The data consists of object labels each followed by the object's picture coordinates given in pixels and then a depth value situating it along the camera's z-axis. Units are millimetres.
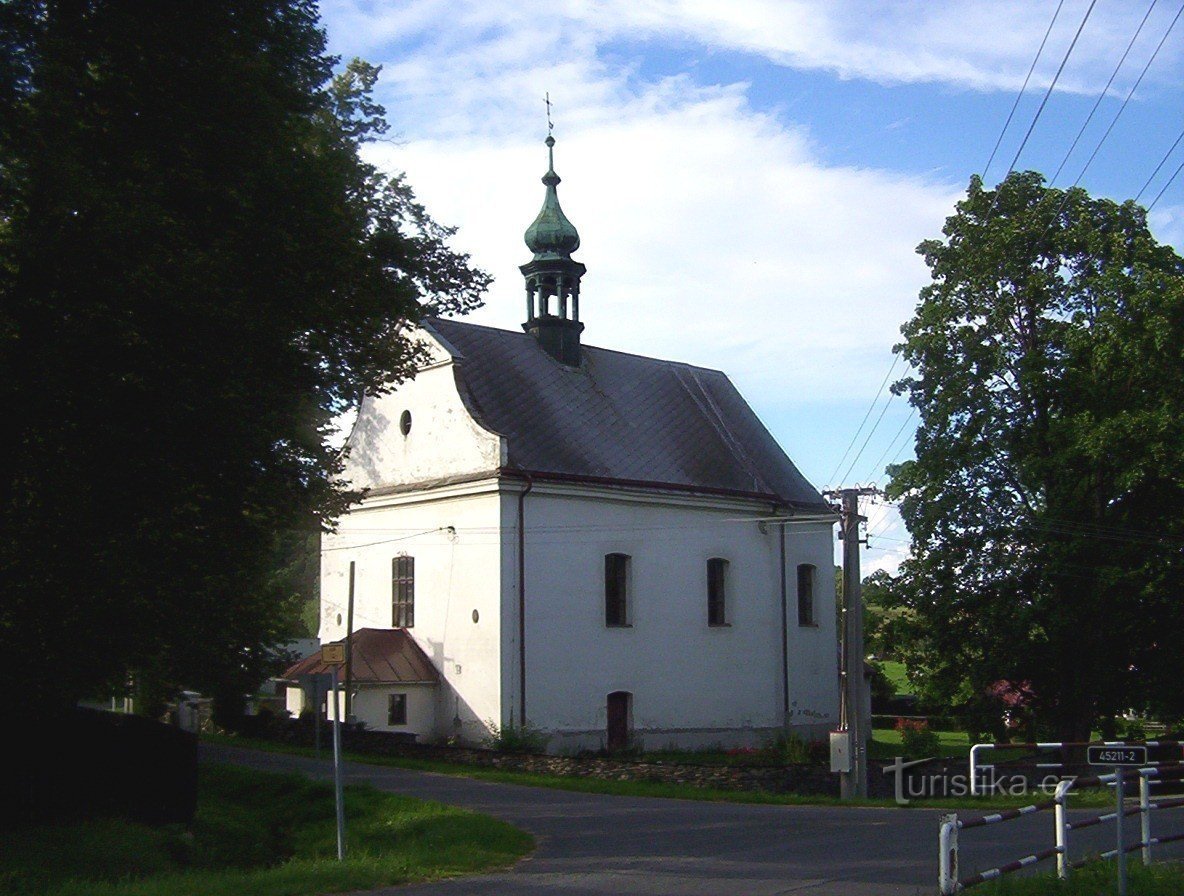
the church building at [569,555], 29266
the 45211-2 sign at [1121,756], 10766
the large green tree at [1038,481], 27641
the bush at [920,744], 29219
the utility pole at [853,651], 23453
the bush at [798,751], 28281
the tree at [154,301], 13461
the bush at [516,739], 27781
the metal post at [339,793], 12812
